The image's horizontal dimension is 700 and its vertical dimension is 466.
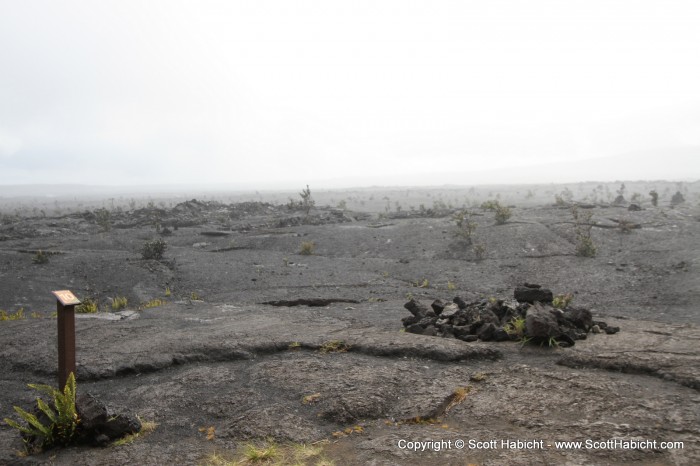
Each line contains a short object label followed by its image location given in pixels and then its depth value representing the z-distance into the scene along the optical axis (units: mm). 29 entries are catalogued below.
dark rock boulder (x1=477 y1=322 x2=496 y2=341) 7367
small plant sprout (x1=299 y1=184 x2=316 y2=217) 34350
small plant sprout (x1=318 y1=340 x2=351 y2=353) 7273
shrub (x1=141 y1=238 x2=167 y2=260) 18531
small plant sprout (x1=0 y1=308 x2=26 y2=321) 10216
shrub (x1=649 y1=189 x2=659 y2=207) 28594
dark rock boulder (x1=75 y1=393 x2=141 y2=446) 4809
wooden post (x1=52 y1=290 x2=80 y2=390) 5039
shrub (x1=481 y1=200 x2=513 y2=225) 22359
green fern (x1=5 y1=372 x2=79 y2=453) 4777
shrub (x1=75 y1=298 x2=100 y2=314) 10965
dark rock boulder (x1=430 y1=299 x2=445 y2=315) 8641
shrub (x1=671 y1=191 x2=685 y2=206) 34062
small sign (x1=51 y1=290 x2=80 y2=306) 5000
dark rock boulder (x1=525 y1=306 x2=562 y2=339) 6808
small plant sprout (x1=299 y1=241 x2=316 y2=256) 20078
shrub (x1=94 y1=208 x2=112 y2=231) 28875
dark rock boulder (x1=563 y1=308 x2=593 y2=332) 7445
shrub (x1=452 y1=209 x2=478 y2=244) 19758
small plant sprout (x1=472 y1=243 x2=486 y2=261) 17797
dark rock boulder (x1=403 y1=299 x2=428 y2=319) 8633
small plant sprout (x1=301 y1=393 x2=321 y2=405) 5535
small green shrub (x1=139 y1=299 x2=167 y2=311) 11376
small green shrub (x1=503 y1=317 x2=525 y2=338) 7172
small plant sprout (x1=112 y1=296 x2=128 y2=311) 12469
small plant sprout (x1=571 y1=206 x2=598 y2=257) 16356
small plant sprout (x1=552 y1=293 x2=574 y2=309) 8438
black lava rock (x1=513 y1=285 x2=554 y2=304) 8180
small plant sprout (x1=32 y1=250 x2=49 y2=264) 17266
